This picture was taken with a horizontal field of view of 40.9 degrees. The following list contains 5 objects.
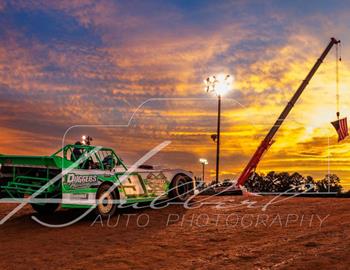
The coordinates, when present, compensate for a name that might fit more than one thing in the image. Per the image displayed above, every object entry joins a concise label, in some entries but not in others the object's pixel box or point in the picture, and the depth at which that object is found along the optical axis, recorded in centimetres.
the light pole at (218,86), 2844
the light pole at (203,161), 3488
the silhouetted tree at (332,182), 5769
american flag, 2933
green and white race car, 1085
